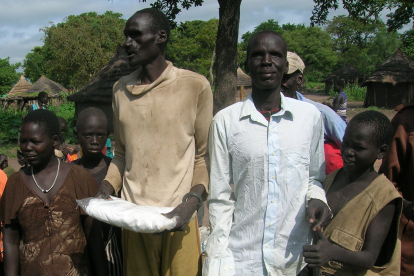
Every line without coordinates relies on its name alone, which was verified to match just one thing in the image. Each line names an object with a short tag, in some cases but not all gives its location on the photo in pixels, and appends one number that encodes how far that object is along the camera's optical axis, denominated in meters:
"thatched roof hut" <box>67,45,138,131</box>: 10.60
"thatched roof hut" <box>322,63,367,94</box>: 28.41
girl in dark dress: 1.91
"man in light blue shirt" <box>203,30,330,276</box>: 1.67
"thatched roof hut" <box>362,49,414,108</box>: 18.61
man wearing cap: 2.32
